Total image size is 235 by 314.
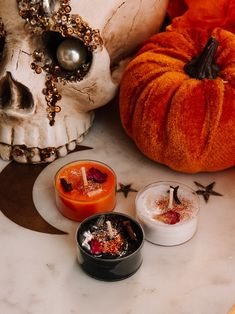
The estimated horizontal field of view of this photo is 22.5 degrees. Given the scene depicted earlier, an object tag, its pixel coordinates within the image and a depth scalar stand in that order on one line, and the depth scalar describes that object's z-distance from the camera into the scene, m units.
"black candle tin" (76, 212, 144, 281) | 0.84
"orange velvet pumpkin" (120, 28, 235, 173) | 0.98
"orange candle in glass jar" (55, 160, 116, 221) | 0.95
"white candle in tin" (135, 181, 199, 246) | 0.91
